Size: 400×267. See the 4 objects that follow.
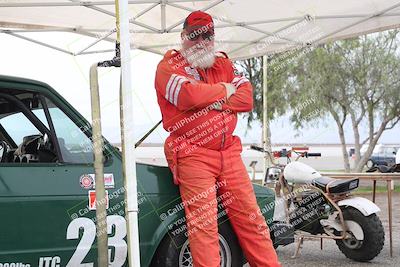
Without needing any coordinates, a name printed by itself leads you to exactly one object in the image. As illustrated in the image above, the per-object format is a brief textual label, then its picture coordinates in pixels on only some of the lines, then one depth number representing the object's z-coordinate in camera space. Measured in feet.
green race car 12.10
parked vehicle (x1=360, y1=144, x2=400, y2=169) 106.11
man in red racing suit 12.00
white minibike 19.95
